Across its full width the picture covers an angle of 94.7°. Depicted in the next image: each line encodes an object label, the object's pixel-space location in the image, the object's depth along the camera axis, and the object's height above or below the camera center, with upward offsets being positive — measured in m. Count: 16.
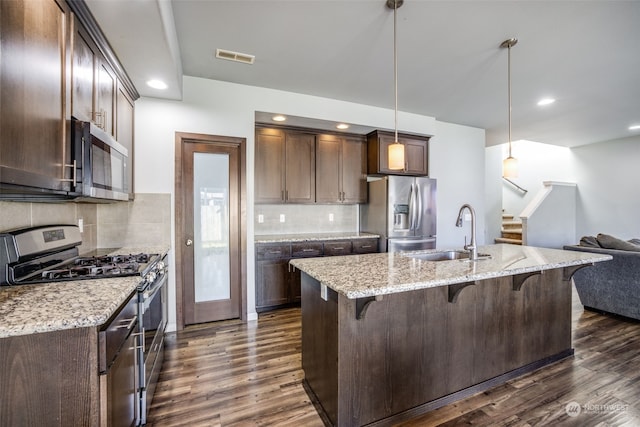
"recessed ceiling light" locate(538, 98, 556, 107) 3.93 +1.54
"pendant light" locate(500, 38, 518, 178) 2.56 +0.46
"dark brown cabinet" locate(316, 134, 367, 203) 4.13 +0.65
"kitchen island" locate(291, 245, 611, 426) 1.61 -0.73
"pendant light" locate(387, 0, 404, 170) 2.09 +0.44
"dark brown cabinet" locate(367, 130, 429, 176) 4.24 +0.92
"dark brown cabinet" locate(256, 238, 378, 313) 3.57 -0.70
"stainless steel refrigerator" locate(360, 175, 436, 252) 4.04 +0.03
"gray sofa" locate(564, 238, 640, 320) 3.15 -0.78
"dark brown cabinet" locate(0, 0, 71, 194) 1.11 +0.51
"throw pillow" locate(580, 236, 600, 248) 3.59 -0.34
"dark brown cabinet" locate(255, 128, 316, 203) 3.80 +0.64
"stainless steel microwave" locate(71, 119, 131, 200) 1.59 +0.31
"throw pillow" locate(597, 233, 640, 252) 3.29 -0.34
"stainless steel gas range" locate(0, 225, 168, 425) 1.50 -0.32
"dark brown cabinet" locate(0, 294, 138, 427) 1.01 -0.60
